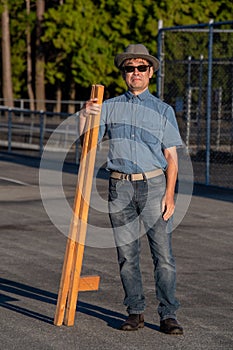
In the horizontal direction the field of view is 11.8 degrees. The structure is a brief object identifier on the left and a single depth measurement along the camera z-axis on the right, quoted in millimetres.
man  8086
